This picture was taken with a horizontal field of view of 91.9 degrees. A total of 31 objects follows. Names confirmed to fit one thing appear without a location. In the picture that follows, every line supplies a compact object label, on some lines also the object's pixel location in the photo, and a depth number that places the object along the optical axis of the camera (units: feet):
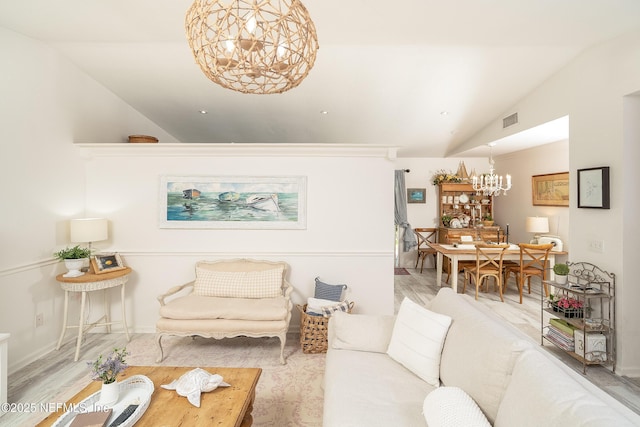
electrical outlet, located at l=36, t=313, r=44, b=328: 9.33
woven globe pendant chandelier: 3.48
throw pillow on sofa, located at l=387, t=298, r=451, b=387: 5.59
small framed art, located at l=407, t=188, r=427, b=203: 21.98
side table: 9.21
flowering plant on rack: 8.94
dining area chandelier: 17.65
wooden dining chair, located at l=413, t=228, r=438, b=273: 21.17
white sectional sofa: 3.31
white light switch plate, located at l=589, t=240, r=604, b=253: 8.82
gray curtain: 21.50
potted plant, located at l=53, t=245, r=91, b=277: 9.46
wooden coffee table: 4.67
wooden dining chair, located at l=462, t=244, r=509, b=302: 14.34
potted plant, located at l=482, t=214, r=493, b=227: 20.58
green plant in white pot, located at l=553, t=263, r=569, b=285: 9.28
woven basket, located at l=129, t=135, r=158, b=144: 11.87
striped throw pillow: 10.53
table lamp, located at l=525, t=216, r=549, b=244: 16.20
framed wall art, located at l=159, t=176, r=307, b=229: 11.29
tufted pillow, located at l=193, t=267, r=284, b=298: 10.09
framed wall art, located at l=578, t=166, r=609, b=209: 8.54
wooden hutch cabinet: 20.24
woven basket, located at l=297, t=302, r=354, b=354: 9.45
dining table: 14.55
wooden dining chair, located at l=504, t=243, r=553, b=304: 13.94
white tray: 4.53
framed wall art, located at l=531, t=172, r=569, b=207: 15.45
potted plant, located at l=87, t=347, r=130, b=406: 4.86
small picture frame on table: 9.87
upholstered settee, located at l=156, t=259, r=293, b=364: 8.86
